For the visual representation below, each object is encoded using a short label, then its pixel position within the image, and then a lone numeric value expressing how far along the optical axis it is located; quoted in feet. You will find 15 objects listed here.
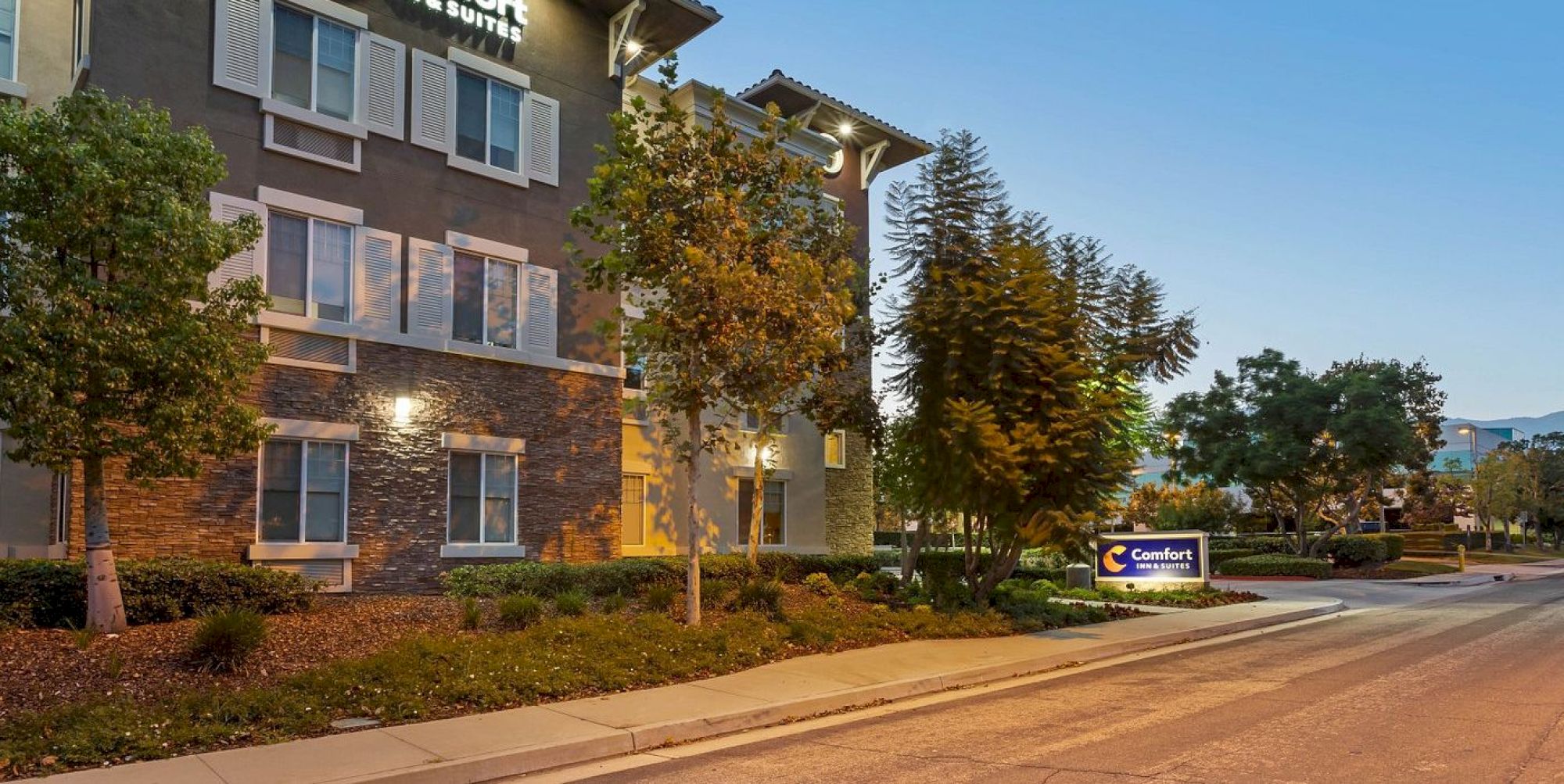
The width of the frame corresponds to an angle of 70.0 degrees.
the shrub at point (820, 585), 67.77
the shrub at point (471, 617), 47.65
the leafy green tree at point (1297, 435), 132.98
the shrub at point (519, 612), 47.70
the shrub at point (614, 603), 54.44
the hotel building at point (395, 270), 57.21
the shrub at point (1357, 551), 138.72
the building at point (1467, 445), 455.87
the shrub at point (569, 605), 51.26
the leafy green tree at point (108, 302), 40.09
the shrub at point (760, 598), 58.18
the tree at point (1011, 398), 60.49
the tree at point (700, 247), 50.65
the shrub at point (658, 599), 55.62
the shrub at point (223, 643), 37.55
